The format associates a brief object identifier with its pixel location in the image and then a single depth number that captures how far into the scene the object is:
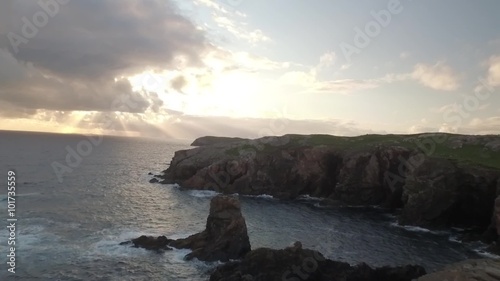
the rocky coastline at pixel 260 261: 25.25
